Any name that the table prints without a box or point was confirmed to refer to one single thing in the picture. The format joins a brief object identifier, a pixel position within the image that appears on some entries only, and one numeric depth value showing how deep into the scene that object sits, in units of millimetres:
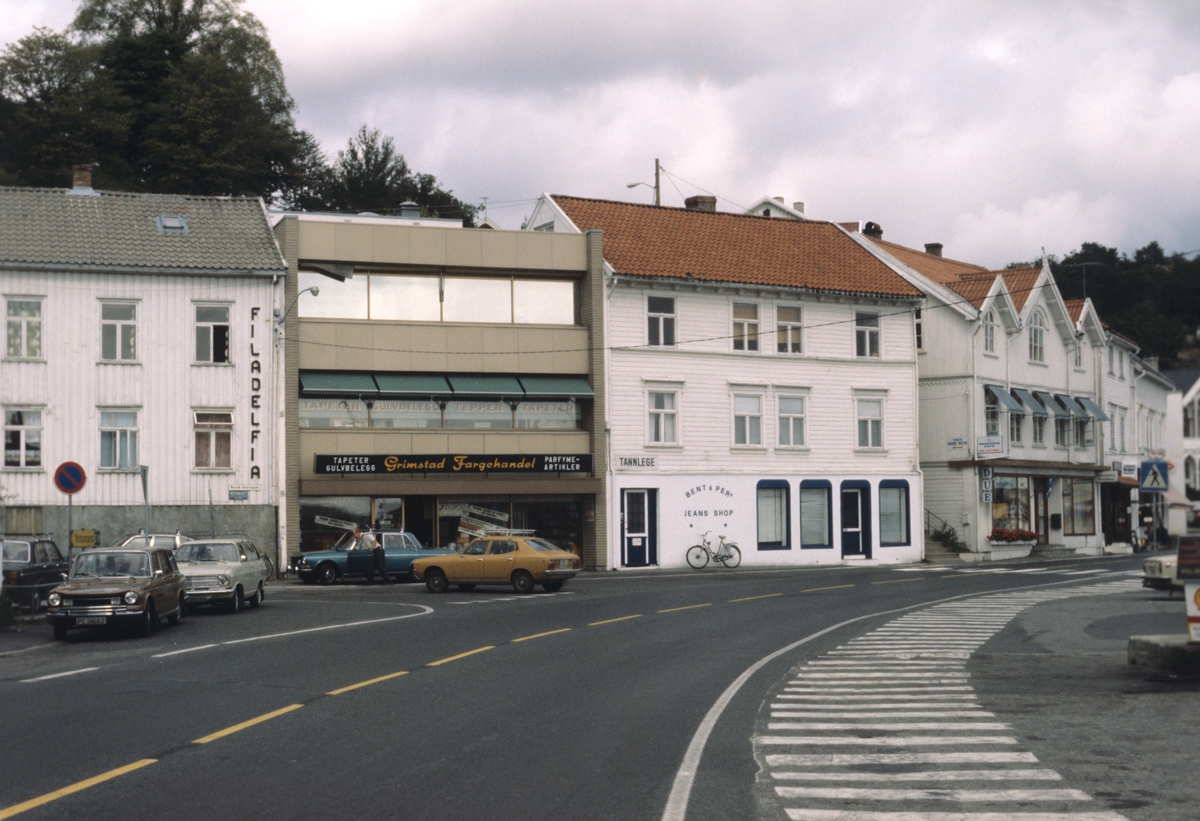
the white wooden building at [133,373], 39812
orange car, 31906
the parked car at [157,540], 30505
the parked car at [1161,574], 28875
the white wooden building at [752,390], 45562
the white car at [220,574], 26672
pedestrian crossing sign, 23391
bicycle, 45469
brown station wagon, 21844
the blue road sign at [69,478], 25578
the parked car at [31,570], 26094
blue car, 36688
